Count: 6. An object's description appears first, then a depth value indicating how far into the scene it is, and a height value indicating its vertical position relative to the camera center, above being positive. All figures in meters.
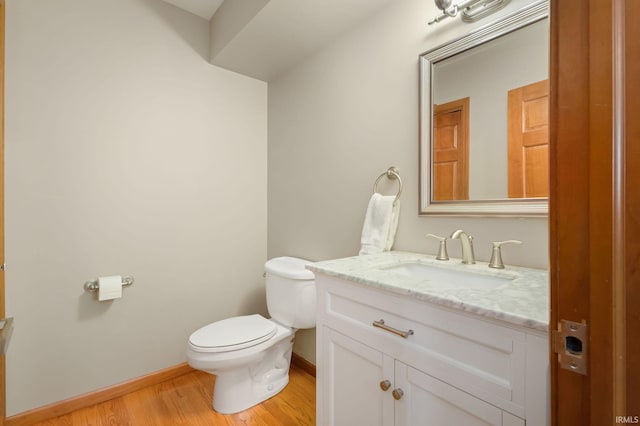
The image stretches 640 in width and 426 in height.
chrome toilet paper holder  1.60 -0.41
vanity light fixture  1.08 +0.80
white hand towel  1.38 -0.06
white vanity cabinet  0.62 -0.41
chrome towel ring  1.41 +0.18
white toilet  1.46 -0.70
